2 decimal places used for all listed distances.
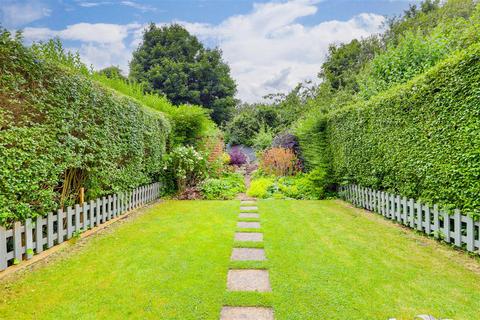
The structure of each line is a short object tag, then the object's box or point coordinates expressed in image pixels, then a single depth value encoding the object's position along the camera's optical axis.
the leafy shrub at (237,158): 15.85
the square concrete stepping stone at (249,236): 4.33
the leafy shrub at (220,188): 8.80
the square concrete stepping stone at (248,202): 7.92
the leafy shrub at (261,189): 9.03
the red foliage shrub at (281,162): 11.15
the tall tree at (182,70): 22.02
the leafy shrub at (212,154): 10.38
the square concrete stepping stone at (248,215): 6.02
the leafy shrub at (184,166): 8.68
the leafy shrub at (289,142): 12.22
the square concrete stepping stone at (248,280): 2.67
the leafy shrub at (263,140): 17.84
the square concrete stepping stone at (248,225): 5.18
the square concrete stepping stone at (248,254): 3.49
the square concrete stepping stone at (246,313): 2.17
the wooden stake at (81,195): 4.73
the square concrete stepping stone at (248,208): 6.83
